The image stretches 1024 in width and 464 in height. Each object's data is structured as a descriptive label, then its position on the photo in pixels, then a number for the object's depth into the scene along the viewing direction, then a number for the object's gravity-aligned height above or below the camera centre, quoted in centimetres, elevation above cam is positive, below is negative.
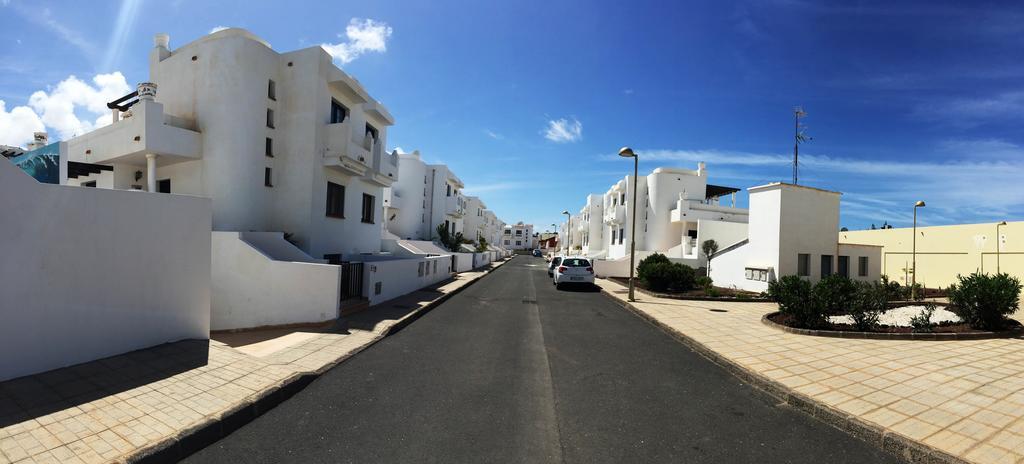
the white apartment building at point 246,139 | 1334 +318
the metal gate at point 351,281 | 1131 -127
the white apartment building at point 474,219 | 6006 +336
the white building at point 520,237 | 12556 +202
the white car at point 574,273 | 2019 -140
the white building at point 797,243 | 1700 +47
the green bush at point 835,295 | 950 -96
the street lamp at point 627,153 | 1488 +348
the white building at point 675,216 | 2719 +268
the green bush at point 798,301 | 955 -116
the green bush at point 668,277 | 1803 -126
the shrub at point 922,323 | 892 -144
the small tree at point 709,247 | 2423 +19
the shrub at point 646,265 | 1866 -82
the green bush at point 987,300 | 906 -89
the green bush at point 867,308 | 914 -118
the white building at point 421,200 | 3666 +382
